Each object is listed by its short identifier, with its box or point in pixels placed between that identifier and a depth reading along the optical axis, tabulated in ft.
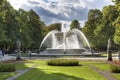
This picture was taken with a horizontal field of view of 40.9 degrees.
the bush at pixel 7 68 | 46.26
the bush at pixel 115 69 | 45.29
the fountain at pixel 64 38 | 116.26
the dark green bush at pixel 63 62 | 57.59
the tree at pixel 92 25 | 156.28
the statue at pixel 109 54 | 76.06
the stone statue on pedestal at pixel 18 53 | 78.71
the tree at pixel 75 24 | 203.41
